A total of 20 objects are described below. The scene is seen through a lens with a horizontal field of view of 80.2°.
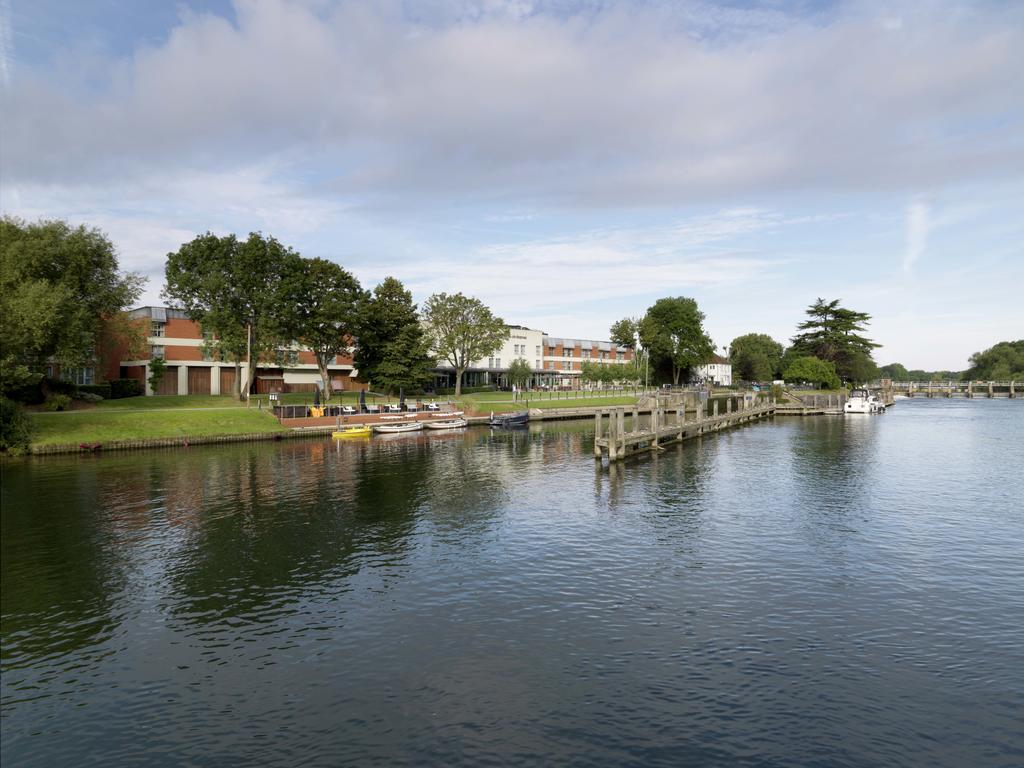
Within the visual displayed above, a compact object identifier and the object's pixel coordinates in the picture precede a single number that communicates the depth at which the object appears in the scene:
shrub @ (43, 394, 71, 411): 65.94
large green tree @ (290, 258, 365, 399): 85.94
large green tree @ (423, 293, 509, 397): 108.06
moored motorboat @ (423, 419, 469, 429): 80.69
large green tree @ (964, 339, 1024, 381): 192.62
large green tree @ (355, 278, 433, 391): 93.44
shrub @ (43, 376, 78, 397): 67.75
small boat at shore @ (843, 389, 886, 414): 114.00
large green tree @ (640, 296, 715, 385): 152.50
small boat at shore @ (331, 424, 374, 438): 70.50
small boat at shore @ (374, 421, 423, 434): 76.12
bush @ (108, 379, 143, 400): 81.62
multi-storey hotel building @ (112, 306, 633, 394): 90.88
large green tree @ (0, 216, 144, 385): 53.78
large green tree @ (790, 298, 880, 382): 146.75
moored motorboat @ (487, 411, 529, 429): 84.69
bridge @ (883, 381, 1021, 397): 175.88
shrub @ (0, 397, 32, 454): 52.47
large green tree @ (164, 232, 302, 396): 77.75
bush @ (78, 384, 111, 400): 76.12
